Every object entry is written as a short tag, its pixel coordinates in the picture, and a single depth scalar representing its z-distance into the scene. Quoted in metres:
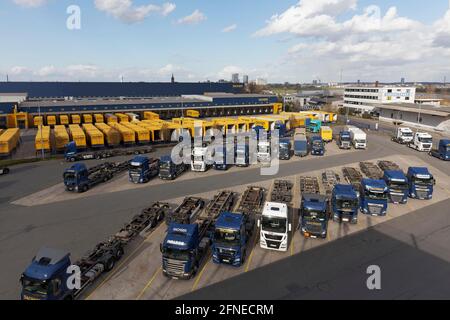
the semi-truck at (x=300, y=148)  43.22
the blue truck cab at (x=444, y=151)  41.04
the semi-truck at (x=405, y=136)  52.00
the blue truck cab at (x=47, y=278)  13.43
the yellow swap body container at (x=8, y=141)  40.28
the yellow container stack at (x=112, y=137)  46.06
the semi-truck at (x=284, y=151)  41.25
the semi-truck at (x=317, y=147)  44.03
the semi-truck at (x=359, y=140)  47.97
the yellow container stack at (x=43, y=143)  41.11
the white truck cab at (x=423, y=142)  46.72
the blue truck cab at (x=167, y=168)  32.47
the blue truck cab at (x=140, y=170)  31.22
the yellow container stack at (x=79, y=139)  43.59
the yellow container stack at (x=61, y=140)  42.90
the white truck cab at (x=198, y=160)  35.25
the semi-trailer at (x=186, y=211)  21.84
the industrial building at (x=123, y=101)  58.84
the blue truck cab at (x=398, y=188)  26.17
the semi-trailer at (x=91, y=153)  40.34
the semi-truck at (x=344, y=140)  47.72
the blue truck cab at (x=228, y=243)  17.03
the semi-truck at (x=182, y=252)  15.94
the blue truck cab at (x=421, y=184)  27.00
